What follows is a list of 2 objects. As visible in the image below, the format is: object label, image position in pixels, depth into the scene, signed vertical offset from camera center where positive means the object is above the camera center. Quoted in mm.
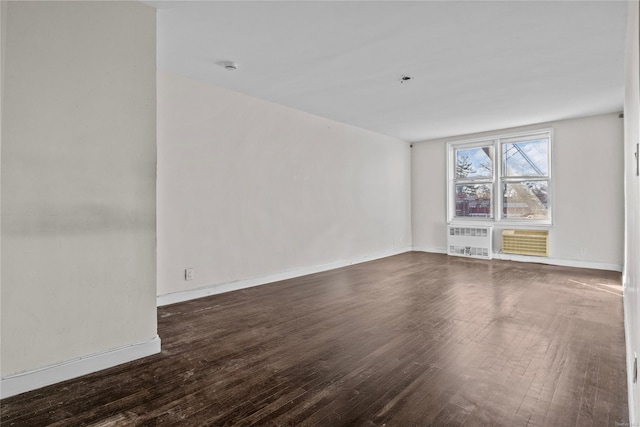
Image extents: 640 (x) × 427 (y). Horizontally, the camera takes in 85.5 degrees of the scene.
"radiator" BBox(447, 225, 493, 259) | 6883 -613
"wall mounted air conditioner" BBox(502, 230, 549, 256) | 6344 -574
